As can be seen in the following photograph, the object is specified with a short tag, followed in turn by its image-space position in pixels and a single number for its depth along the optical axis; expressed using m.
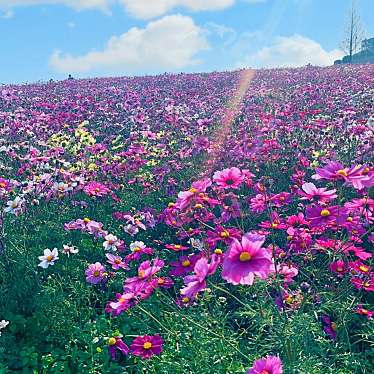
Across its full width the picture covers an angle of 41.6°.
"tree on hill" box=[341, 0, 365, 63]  50.36
